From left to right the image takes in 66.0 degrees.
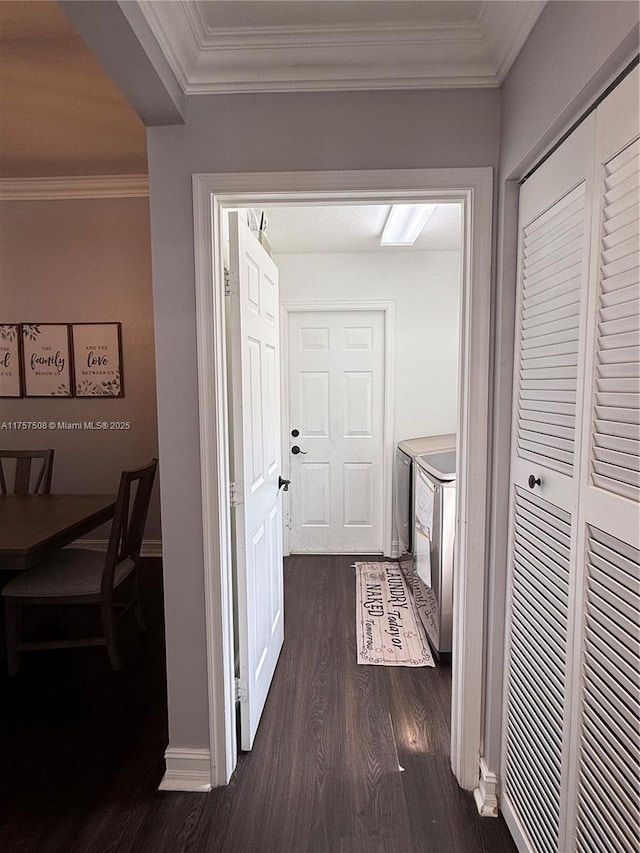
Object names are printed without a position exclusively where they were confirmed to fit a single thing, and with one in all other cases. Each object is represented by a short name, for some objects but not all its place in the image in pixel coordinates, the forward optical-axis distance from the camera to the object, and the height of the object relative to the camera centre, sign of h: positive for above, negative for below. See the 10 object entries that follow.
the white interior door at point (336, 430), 3.86 -0.33
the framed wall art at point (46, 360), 3.59 +0.21
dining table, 1.94 -0.62
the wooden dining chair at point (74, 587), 2.23 -0.90
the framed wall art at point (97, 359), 3.59 +0.22
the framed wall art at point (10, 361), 3.60 +0.21
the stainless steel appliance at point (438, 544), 2.40 -0.80
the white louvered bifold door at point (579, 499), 0.94 -0.26
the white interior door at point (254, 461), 1.80 -0.30
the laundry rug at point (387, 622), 2.54 -1.37
